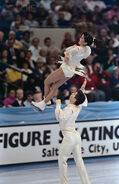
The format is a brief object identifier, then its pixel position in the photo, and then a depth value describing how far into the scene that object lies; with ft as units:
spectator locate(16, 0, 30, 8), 42.65
